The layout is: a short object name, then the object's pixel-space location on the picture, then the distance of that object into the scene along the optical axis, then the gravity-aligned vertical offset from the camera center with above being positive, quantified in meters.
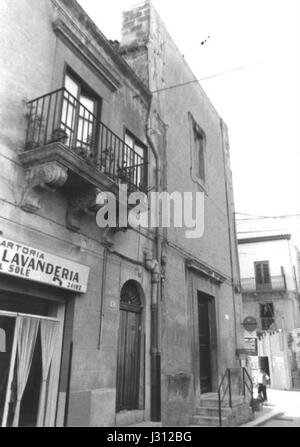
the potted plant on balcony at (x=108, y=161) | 7.46 +3.74
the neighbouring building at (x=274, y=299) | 26.48 +4.96
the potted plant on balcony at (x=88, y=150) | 6.51 +3.59
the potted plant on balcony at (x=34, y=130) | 6.32 +3.60
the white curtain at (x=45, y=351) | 6.22 +0.30
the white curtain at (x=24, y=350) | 5.83 +0.28
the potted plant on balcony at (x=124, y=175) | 7.88 +3.65
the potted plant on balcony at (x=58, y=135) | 6.11 +3.37
